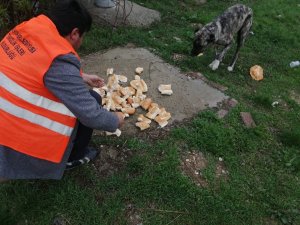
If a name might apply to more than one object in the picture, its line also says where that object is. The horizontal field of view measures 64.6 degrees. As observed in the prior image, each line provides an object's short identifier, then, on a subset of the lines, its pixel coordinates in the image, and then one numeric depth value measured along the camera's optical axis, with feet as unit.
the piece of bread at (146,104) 9.29
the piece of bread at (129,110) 9.01
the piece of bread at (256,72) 12.69
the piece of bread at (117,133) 8.53
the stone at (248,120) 9.89
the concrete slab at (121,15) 14.33
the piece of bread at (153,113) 9.07
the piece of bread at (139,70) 10.63
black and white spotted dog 11.83
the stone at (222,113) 9.85
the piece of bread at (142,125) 8.78
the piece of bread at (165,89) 9.98
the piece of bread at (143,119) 8.93
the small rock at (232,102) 10.35
